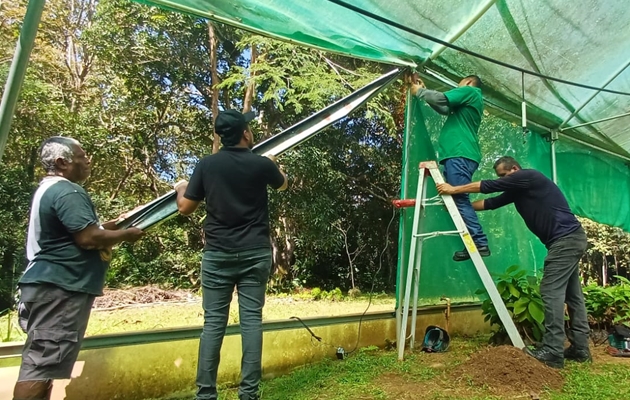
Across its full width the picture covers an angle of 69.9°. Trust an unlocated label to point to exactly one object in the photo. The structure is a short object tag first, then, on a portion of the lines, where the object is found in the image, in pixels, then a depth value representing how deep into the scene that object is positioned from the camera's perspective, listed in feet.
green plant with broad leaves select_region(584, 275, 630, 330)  11.95
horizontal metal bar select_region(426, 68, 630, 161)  10.94
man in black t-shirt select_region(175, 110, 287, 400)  6.01
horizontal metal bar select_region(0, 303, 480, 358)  6.37
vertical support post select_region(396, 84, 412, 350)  10.11
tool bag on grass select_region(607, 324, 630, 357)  10.09
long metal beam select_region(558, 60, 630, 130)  12.88
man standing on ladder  8.98
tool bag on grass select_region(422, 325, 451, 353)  9.82
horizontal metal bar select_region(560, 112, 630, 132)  14.30
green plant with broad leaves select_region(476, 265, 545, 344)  9.87
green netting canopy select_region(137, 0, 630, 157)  7.30
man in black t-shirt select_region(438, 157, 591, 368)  8.68
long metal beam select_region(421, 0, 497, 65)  8.82
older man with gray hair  4.89
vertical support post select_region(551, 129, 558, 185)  15.31
